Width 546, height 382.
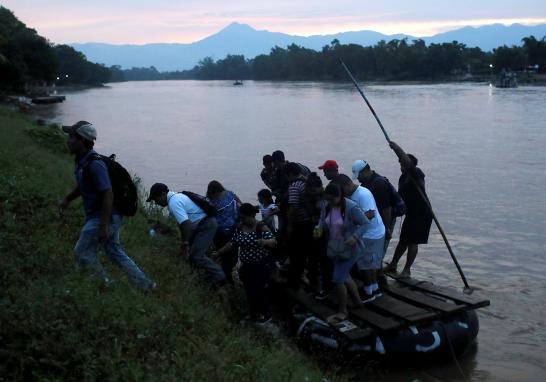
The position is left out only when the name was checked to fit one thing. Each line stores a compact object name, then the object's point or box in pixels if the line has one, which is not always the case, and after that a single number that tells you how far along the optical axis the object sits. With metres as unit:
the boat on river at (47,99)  64.20
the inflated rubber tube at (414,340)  6.89
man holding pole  8.54
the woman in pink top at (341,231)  6.66
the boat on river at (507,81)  85.88
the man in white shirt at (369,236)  7.03
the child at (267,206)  8.55
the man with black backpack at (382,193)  7.90
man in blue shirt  5.88
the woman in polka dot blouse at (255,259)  7.15
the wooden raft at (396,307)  6.85
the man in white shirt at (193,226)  7.18
